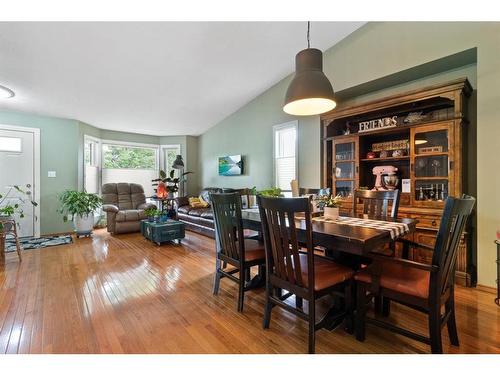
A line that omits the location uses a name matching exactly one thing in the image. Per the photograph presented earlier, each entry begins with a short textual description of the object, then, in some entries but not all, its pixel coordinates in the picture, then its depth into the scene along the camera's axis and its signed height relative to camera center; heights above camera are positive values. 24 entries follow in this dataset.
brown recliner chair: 4.95 -0.45
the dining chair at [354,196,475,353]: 1.36 -0.61
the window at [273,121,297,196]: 4.37 +0.57
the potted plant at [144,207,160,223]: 4.36 -0.48
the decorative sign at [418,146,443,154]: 2.73 +0.41
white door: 4.53 +0.33
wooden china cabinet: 2.57 +0.44
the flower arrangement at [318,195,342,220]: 2.14 -0.20
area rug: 4.03 -1.01
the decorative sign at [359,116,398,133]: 3.08 +0.81
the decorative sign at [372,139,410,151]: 3.15 +0.54
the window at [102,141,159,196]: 6.26 +0.60
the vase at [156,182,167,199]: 4.95 -0.11
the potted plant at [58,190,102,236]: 4.72 -0.43
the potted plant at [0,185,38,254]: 4.52 -0.22
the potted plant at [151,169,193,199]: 4.97 +0.01
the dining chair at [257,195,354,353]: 1.50 -0.59
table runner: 1.72 -0.30
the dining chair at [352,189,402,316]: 2.36 -0.20
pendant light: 2.00 +0.84
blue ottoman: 4.06 -0.78
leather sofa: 4.67 -0.63
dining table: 1.46 -0.32
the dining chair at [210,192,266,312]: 2.06 -0.52
